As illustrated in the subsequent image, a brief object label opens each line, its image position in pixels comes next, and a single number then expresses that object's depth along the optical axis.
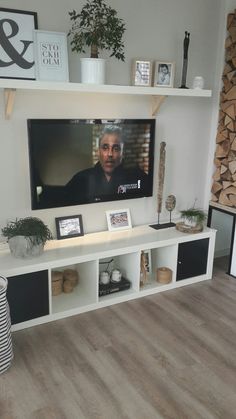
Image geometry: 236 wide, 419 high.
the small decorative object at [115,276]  2.80
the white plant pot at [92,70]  2.40
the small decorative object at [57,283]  2.66
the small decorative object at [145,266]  2.83
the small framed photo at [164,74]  2.82
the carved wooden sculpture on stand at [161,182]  2.96
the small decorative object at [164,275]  2.90
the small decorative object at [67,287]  2.70
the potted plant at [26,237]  2.34
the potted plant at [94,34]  2.37
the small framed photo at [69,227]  2.74
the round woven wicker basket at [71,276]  2.73
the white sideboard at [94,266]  2.32
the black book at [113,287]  2.70
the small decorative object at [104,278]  2.77
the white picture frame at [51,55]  2.33
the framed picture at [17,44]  2.26
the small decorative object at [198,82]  2.82
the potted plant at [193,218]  3.00
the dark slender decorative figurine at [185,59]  2.81
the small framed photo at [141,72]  2.74
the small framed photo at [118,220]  2.95
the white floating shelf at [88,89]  2.16
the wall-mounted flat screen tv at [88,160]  2.53
